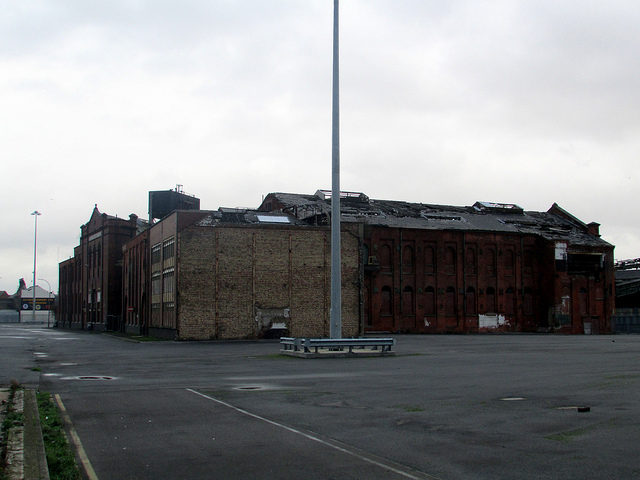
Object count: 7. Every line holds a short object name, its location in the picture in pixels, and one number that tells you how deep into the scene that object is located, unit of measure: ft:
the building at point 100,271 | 256.93
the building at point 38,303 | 469.57
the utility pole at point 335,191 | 88.22
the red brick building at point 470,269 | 215.92
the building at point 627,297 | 245.24
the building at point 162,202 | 219.00
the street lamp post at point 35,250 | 322.79
